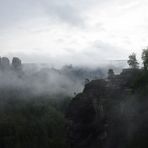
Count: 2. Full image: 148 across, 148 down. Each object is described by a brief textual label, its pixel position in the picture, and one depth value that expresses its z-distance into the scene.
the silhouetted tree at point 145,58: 40.66
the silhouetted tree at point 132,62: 58.66
